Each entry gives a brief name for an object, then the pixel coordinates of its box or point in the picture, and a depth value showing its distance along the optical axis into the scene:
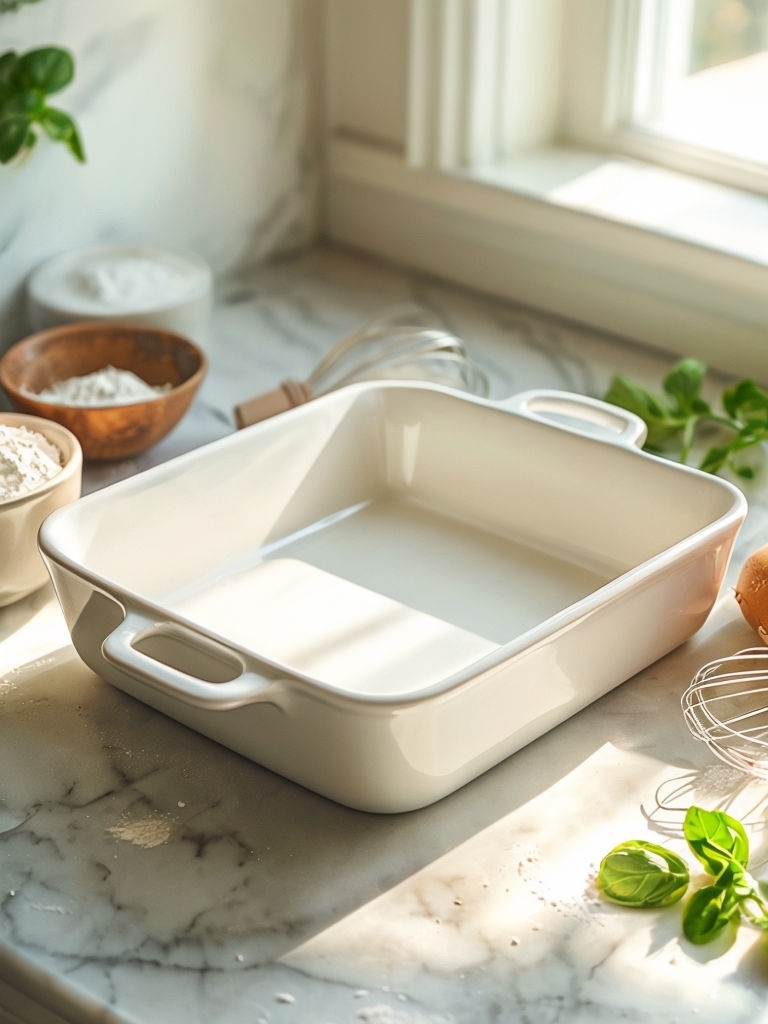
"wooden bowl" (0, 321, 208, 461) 0.83
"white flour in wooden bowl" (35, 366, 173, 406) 0.85
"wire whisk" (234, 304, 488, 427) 0.87
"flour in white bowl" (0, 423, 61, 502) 0.71
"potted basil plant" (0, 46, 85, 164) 0.90
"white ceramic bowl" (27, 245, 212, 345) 0.94
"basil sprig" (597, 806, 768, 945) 0.53
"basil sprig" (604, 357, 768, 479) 0.87
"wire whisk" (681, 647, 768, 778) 0.62
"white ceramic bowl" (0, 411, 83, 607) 0.70
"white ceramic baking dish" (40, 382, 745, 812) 0.56
